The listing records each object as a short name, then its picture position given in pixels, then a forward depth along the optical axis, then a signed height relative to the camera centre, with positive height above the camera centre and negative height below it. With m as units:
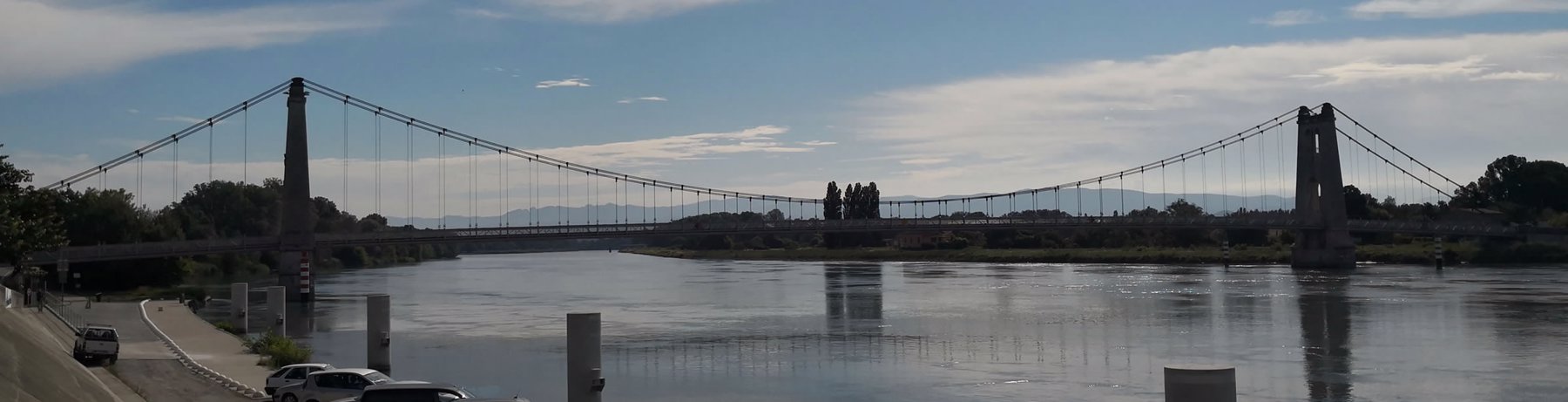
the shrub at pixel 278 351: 29.05 -2.02
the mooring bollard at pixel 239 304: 42.72 -1.33
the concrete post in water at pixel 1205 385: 12.38 -1.28
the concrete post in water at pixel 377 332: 31.06 -1.69
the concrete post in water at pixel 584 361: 19.75 -1.54
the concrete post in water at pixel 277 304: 41.72 -1.31
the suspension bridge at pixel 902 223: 63.91 +1.75
